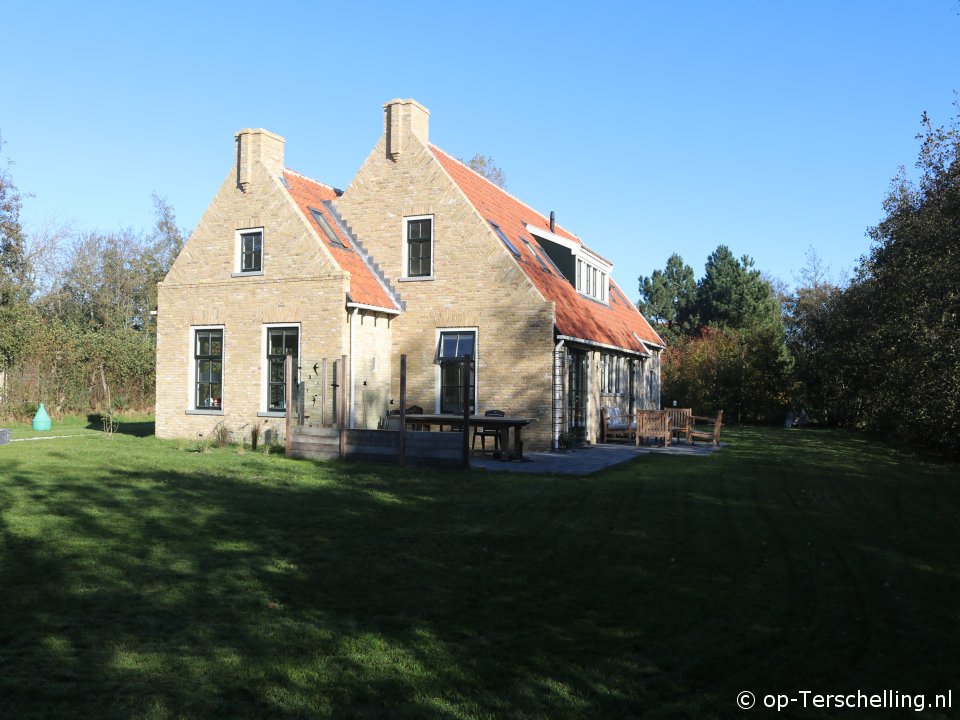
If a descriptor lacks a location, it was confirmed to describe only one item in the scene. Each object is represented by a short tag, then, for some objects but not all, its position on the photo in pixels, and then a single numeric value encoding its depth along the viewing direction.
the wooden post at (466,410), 15.11
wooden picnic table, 16.84
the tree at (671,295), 61.56
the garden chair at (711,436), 22.03
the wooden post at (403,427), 15.34
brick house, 19.39
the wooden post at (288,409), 17.36
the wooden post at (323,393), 18.06
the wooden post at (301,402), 18.41
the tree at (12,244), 34.00
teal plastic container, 24.65
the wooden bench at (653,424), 21.02
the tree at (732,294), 52.34
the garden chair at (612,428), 22.75
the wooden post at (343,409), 16.48
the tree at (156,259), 46.94
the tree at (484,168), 47.56
